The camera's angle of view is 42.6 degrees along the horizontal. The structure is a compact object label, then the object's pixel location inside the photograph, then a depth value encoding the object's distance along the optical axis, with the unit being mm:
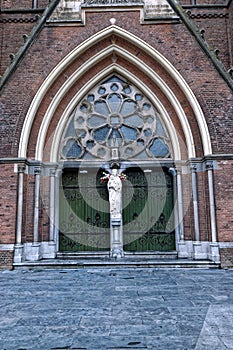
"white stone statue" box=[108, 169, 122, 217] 9820
